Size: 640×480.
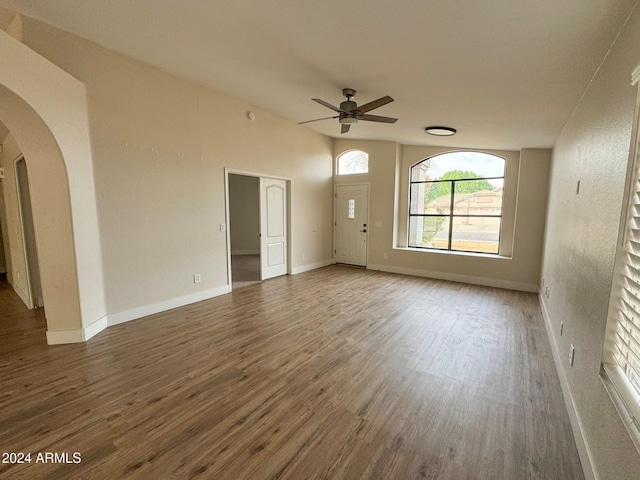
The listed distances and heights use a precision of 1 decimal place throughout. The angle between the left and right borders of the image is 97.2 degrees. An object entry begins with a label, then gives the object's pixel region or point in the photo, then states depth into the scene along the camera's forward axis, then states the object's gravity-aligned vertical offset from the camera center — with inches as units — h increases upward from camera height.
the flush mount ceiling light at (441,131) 174.7 +49.7
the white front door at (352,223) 274.5 -13.6
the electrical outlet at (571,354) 81.7 -42.4
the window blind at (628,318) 47.5 -20.0
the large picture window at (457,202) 226.8 +6.6
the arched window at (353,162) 272.4 +46.7
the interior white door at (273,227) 219.6 -14.5
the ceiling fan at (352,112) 135.4 +48.0
